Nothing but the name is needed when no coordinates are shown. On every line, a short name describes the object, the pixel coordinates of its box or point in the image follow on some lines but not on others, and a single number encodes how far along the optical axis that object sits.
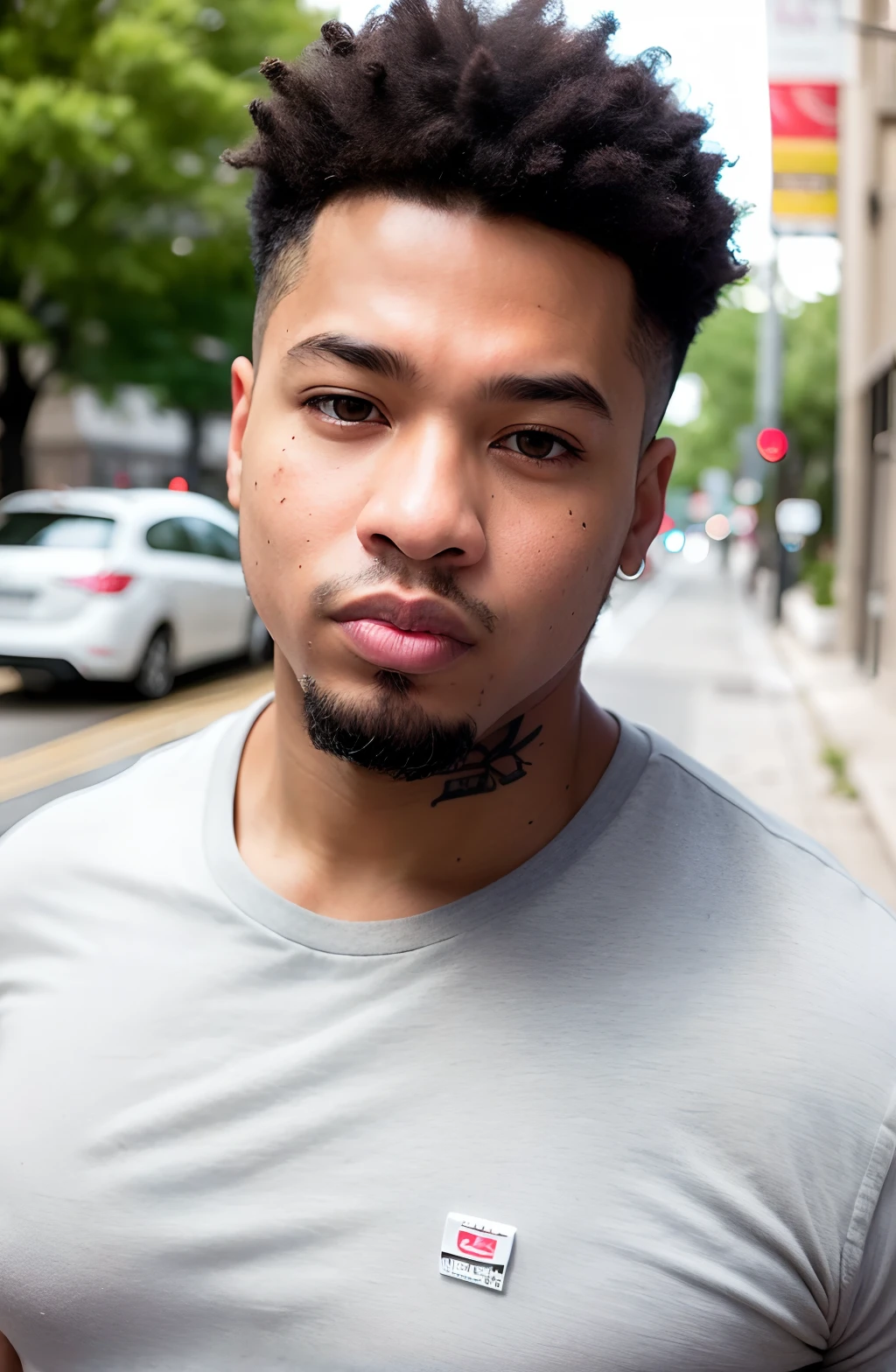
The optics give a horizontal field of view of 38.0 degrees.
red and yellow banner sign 4.52
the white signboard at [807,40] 4.51
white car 2.96
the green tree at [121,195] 10.05
